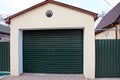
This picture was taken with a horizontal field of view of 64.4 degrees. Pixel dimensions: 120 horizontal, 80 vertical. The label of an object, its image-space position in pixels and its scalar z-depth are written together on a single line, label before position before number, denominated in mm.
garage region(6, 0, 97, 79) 5073
